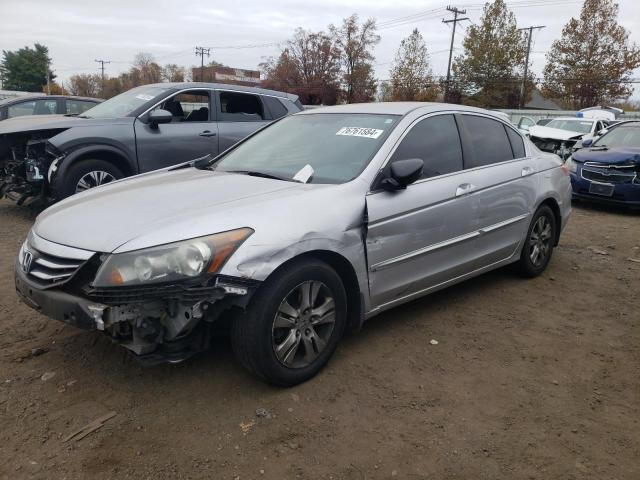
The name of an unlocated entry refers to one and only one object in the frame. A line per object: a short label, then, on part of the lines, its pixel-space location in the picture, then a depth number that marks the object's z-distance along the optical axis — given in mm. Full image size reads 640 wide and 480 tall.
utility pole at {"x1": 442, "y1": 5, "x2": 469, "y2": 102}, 45406
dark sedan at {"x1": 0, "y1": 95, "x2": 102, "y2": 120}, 10555
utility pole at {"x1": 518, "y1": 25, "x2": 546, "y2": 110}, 46312
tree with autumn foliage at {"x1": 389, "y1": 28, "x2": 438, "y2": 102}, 48000
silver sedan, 2582
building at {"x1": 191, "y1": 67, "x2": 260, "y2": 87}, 64800
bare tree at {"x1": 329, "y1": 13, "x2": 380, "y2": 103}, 50781
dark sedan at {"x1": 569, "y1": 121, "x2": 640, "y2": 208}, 8359
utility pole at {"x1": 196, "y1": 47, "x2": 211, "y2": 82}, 71000
